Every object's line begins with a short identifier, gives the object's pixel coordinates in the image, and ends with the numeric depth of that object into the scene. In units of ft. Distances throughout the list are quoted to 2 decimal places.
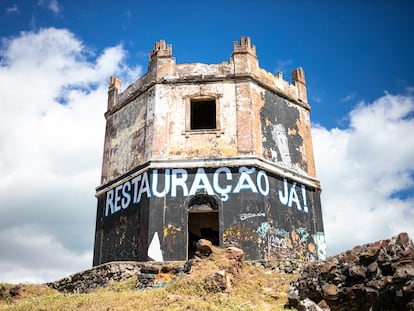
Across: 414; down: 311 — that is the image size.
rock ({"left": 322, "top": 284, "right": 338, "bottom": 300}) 35.99
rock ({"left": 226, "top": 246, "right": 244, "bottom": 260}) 46.54
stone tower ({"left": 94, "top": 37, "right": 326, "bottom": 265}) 56.85
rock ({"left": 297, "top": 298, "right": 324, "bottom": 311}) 34.82
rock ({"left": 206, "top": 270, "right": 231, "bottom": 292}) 41.04
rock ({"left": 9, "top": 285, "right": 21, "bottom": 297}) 54.03
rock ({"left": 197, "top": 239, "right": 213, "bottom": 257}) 46.55
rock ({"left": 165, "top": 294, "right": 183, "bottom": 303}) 38.45
